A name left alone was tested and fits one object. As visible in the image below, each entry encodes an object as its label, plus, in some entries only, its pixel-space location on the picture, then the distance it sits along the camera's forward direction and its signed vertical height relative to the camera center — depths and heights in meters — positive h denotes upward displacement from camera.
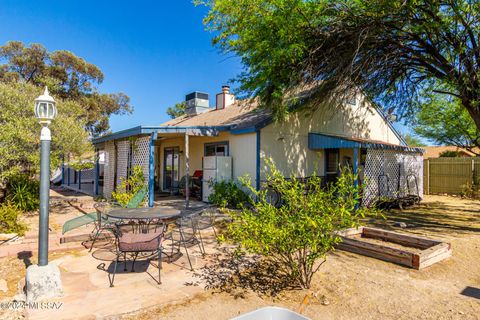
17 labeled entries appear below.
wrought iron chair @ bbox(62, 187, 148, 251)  5.84 -1.15
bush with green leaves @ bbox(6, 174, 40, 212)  9.20 -0.94
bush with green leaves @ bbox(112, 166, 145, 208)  9.15 -0.58
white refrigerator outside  10.59 -0.19
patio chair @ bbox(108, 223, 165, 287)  4.16 -1.14
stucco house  10.23 +0.67
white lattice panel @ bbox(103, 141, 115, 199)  12.65 -0.24
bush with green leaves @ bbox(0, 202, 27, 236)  6.29 -1.25
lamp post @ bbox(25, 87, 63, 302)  3.61 -1.05
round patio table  4.91 -0.85
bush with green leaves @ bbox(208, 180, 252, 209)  9.93 -0.96
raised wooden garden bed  4.82 -1.46
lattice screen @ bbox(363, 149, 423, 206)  11.62 -0.28
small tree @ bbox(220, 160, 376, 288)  3.64 -0.72
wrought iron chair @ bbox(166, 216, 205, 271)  5.35 -1.50
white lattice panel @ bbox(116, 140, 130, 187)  11.35 +0.23
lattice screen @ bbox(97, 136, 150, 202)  10.25 +0.21
